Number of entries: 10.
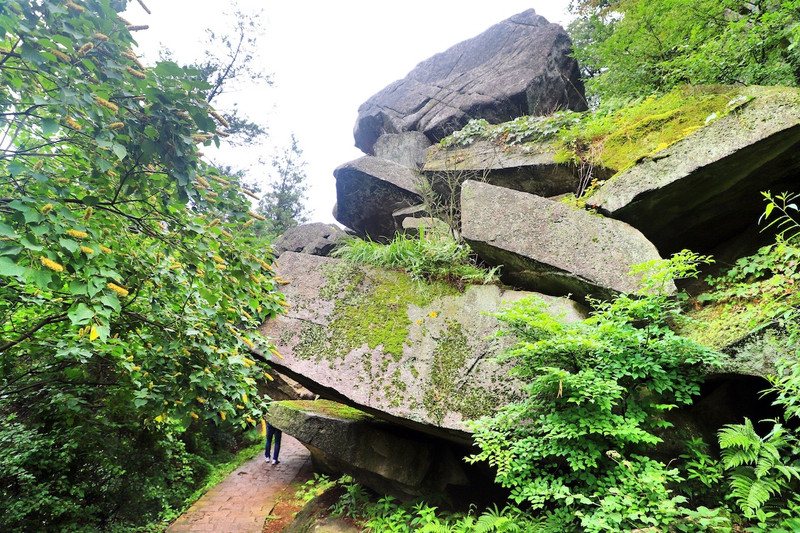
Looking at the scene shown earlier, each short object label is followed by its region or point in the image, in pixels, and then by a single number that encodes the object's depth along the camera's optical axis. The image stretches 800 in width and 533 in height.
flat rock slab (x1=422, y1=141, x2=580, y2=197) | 5.88
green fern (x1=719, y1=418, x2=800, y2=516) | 2.34
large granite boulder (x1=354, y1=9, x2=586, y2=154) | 9.12
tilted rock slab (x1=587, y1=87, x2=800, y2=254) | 3.79
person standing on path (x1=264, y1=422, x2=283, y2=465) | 9.28
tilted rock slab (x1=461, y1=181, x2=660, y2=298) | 4.01
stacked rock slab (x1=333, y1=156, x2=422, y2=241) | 8.04
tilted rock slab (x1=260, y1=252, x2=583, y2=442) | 3.95
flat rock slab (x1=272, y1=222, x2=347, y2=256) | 11.59
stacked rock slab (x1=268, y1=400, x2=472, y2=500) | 4.65
